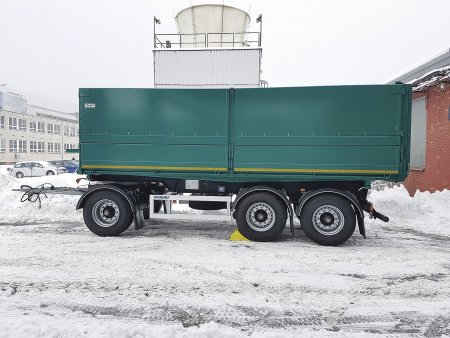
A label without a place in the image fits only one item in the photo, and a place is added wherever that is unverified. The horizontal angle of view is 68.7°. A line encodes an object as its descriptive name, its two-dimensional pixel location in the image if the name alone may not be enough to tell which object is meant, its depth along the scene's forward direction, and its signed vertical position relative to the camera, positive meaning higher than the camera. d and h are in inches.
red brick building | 444.1 +49.7
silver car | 1067.3 -45.8
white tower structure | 592.1 +164.5
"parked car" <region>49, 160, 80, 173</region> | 1164.4 -30.8
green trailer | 261.4 +7.8
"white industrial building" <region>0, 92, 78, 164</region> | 1829.5 +145.6
